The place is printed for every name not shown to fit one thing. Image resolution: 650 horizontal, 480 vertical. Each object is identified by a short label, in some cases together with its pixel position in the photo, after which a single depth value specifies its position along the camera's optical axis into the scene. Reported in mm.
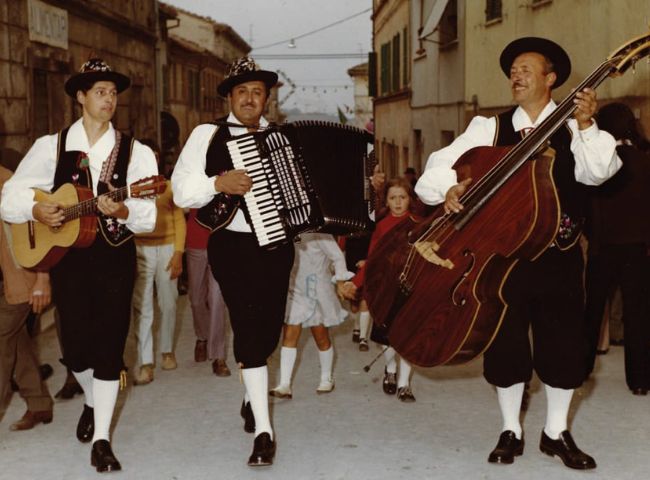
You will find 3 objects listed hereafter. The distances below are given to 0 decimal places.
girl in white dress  7164
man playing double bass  5162
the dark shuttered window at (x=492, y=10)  14984
